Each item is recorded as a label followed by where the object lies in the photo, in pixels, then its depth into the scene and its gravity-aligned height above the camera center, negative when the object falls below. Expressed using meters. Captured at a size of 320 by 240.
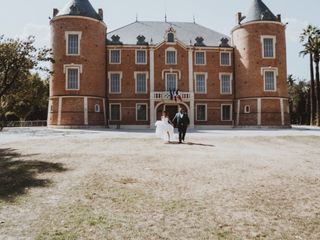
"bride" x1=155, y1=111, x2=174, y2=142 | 19.00 -0.03
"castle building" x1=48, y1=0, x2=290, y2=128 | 34.03 +6.31
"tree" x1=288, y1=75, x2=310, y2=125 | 57.72 +4.66
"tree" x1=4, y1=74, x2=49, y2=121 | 26.08 +3.25
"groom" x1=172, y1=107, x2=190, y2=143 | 18.73 +0.31
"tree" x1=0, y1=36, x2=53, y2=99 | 22.14 +4.62
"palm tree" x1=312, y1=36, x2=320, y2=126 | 39.59 +8.69
